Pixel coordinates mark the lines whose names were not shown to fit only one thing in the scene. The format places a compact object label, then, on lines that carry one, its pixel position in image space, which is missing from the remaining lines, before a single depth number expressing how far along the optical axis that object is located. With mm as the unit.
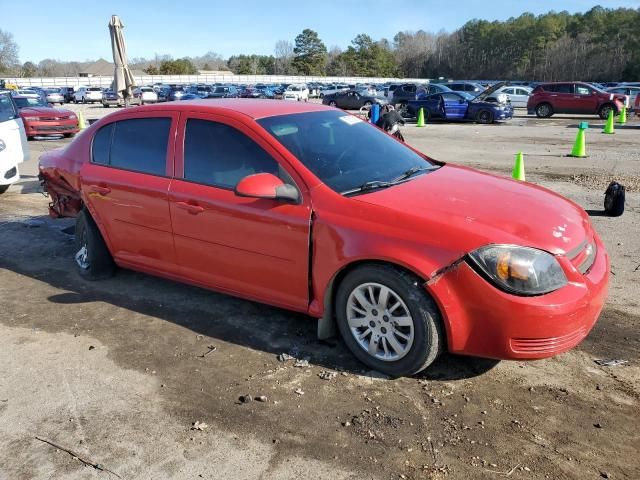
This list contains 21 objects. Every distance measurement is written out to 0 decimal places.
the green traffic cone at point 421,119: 23852
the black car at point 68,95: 55259
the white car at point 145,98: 39869
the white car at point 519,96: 35156
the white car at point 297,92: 44712
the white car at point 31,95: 22438
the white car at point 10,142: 8977
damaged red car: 3045
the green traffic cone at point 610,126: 18656
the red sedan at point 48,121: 17578
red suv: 25438
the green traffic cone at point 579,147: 12898
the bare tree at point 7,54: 106606
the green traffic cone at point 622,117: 23156
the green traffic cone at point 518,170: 9203
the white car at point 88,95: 50594
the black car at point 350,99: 33344
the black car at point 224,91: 46750
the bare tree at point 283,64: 131750
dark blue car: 24375
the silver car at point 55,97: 49488
